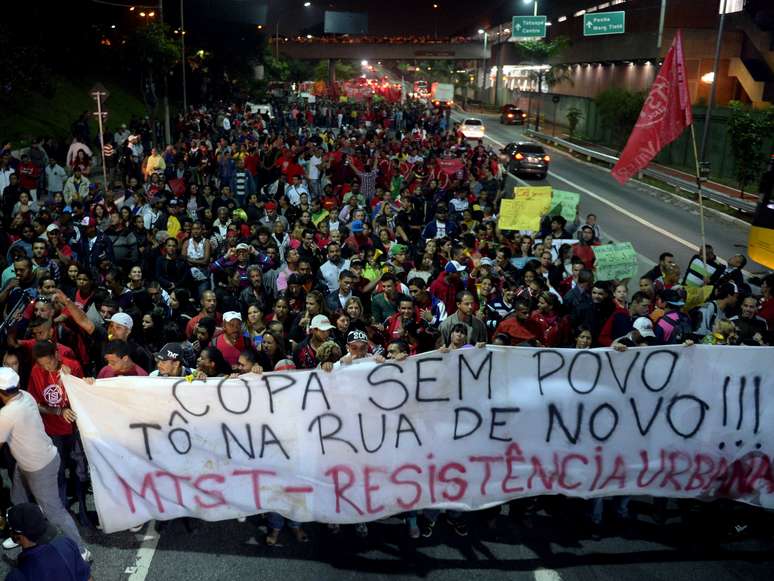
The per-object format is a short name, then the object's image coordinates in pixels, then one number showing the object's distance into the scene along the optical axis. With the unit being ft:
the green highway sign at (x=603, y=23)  136.56
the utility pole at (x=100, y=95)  55.72
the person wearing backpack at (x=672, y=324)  25.64
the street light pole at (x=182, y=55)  120.45
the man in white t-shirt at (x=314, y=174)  60.95
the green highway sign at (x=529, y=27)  183.11
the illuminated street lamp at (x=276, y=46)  269.93
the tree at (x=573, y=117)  167.70
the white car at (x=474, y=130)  141.18
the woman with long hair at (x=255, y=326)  25.41
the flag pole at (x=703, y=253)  31.71
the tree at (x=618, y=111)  128.61
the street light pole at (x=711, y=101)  91.86
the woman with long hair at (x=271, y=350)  22.82
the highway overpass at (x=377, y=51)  265.95
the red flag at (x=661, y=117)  31.58
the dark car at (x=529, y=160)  99.09
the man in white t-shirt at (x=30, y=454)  17.71
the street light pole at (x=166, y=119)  94.02
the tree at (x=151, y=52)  96.63
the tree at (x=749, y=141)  81.76
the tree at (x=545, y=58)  223.88
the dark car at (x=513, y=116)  195.85
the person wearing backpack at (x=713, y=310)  28.09
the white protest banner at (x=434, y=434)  18.60
